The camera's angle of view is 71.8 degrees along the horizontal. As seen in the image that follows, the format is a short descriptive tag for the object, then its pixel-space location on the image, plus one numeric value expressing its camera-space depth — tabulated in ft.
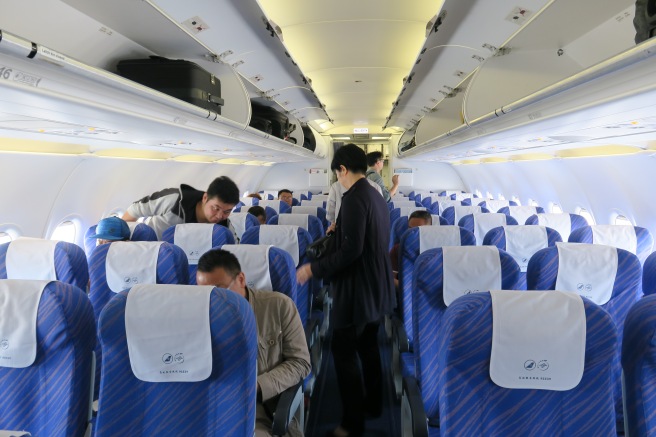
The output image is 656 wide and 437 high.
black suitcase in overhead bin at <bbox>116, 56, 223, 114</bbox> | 11.23
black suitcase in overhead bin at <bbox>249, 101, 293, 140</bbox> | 23.54
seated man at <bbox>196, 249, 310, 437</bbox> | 7.26
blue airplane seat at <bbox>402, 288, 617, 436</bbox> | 5.04
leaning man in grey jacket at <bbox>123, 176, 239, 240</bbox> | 12.98
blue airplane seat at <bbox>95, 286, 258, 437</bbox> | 5.46
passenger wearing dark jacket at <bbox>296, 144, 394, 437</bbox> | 9.18
